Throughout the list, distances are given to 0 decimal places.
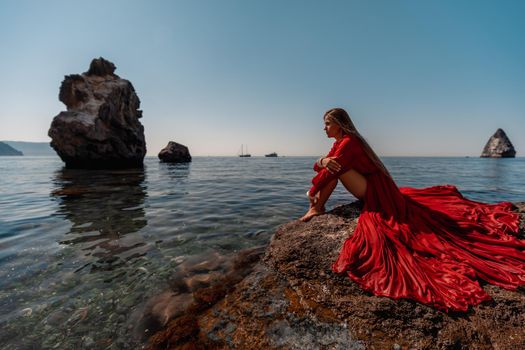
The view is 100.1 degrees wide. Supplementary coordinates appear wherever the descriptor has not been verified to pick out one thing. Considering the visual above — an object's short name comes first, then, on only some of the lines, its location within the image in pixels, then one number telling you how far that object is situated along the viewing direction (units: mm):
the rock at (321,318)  1854
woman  2255
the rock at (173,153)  43906
